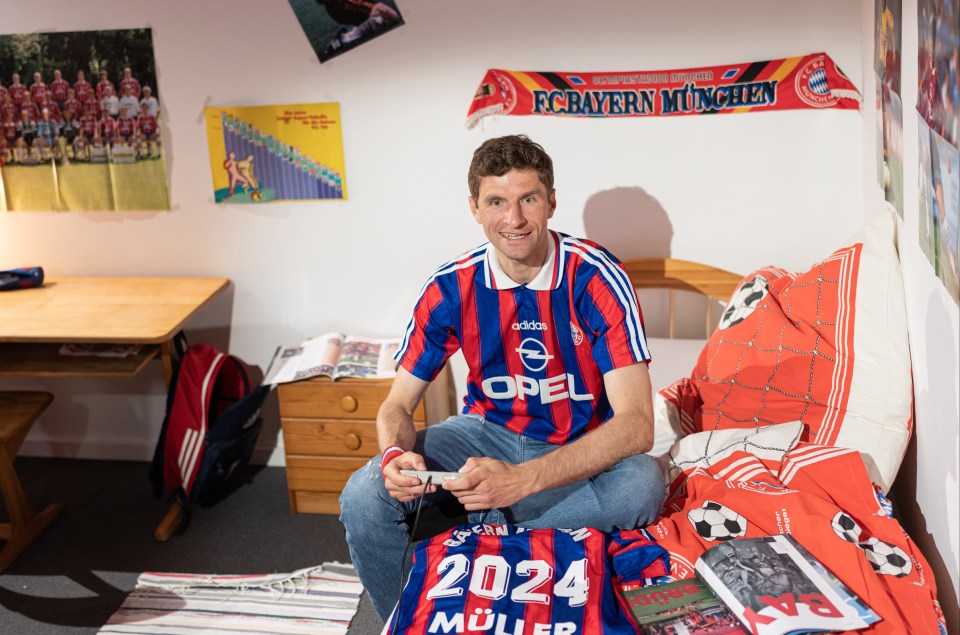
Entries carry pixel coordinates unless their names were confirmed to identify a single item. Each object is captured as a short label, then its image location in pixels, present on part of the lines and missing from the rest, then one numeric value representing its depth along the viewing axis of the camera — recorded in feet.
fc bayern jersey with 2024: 5.15
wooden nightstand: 9.44
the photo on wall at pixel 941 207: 4.96
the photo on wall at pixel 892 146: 6.84
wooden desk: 8.90
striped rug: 8.11
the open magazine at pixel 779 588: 4.96
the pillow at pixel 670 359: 8.86
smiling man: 6.32
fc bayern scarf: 8.87
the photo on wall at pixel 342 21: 9.50
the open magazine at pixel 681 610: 5.17
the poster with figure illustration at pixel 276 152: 9.91
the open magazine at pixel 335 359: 9.52
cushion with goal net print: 6.81
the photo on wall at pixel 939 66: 4.84
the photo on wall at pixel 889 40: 6.62
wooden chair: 9.17
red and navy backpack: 9.64
